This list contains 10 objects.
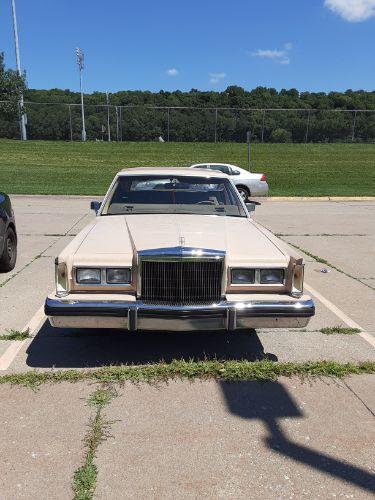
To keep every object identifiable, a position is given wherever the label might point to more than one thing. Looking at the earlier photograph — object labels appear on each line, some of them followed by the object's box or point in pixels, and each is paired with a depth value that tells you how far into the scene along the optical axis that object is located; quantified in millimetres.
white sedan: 17500
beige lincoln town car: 3561
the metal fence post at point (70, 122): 41153
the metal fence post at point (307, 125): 40700
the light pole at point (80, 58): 52056
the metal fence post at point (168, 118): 41356
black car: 6342
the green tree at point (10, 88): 27328
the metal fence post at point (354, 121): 40562
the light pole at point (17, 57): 40228
